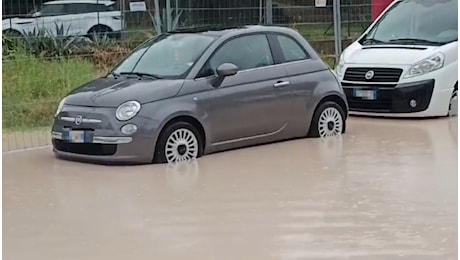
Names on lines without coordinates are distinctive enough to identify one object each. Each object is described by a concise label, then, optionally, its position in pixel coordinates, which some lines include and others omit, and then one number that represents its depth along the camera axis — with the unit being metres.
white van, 13.02
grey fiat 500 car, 9.65
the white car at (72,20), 14.70
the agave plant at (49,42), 14.35
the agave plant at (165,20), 15.16
